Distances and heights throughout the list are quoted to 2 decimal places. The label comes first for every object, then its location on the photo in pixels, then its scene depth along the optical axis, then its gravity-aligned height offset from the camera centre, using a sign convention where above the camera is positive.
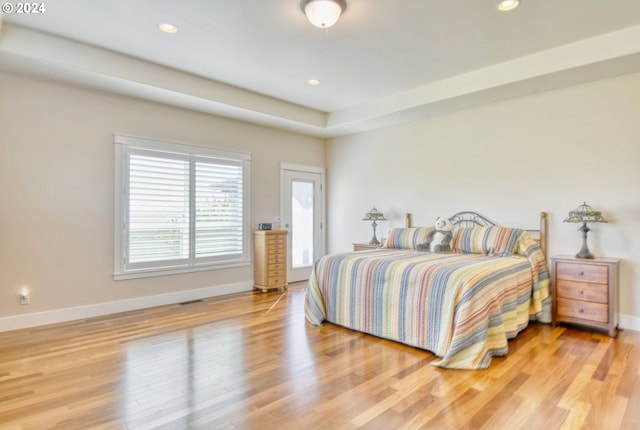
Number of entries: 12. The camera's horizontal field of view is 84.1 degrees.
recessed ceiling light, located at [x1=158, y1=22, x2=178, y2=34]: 3.07 +1.66
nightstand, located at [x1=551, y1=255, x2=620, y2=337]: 3.29 -0.72
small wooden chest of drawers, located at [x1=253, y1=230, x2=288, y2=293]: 5.35 -0.65
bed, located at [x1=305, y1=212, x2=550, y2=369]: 2.73 -0.68
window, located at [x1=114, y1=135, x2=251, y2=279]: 4.28 +0.13
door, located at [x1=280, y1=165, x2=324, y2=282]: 6.02 +0.02
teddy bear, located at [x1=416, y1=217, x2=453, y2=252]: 4.26 -0.26
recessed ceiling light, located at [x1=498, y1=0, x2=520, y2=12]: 2.69 +1.63
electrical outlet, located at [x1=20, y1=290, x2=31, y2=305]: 3.62 -0.82
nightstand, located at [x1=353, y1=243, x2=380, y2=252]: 5.36 -0.46
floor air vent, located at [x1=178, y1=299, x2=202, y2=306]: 4.60 -1.12
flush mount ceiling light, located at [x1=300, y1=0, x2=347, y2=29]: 2.62 +1.55
